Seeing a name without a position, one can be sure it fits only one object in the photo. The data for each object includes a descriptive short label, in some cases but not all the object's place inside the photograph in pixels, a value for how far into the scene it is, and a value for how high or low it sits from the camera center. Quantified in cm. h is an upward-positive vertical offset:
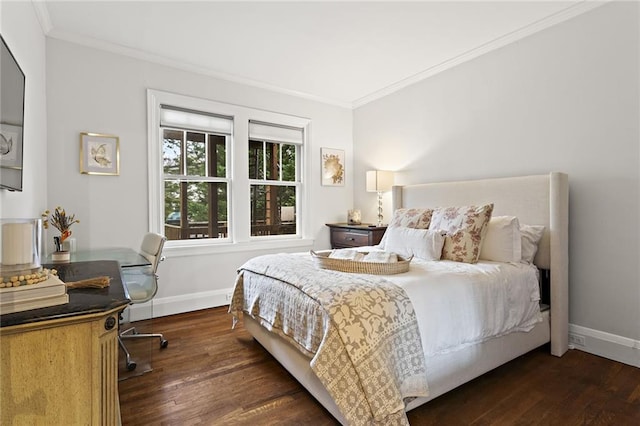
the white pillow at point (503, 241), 250 -24
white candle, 108 -10
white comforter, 179 -53
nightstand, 387 -28
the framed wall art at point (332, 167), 461 +64
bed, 183 -78
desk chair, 256 -54
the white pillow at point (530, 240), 256 -23
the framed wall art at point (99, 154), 306 +56
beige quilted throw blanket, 150 -64
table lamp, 405 +38
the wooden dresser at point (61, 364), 92 -45
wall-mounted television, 150 +47
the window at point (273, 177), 418 +46
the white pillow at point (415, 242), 260 -26
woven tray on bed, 208 -35
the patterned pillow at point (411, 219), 304 -7
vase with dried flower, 227 -9
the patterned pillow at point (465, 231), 252 -16
